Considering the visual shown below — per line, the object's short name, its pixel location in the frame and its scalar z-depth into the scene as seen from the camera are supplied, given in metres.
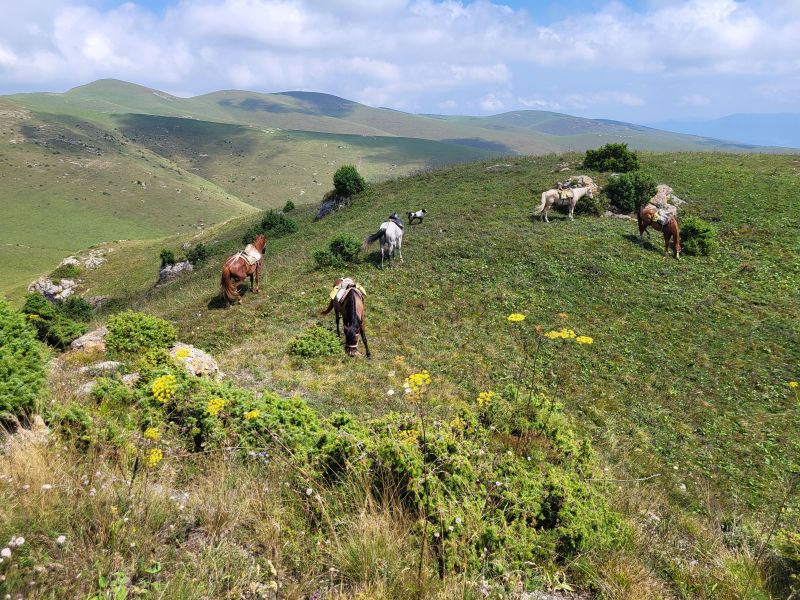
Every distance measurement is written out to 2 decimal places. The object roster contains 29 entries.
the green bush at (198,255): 36.72
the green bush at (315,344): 13.42
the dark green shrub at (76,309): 26.23
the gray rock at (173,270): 35.62
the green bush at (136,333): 11.91
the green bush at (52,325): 13.19
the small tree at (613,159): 31.91
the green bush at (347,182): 38.53
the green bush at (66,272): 43.24
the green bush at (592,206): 26.53
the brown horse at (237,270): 17.44
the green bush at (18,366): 4.84
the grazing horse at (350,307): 13.12
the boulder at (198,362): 10.11
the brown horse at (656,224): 20.72
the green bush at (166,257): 36.09
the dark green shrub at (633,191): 27.12
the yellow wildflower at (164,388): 6.23
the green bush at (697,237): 21.12
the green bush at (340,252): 21.34
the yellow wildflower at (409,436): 4.50
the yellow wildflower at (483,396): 6.14
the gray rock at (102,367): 10.15
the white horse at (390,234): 20.89
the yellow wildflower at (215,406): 5.77
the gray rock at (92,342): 12.13
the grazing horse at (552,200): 25.34
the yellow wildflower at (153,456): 3.97
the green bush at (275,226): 36.53
